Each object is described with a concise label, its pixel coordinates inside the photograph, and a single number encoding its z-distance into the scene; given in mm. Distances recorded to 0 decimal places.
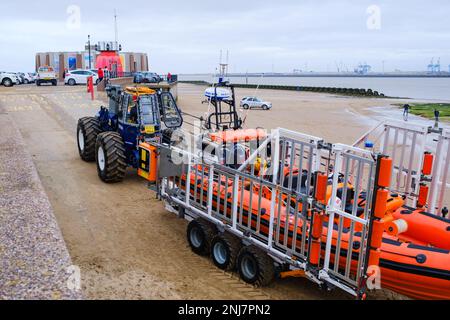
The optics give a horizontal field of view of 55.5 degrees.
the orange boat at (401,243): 4719
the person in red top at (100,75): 29958
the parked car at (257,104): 33281
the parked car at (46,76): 37469
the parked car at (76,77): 37750
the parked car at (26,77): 42188
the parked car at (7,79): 36781
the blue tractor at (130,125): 9387
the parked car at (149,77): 31275
